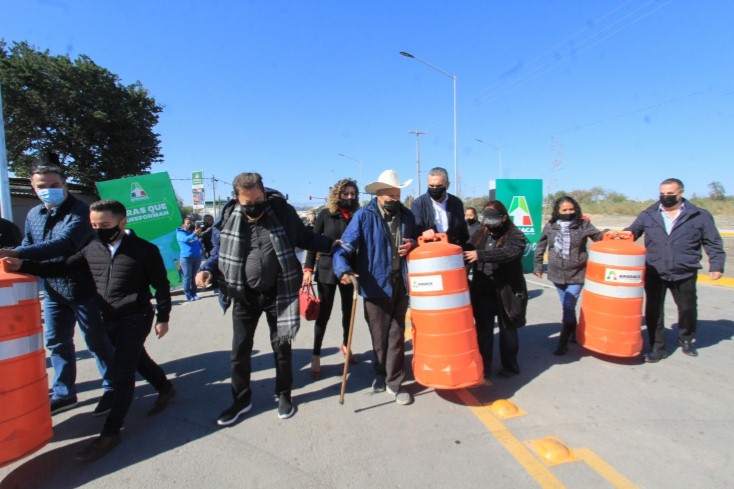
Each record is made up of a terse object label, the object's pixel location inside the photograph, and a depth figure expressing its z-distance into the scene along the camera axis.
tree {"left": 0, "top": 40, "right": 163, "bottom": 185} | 24.27
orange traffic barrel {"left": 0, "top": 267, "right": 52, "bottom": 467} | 2.38
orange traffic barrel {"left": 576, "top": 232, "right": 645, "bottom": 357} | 3.89
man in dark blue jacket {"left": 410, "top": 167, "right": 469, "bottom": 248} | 3.91
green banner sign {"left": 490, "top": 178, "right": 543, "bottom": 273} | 10.06
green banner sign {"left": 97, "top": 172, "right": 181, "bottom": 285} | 8.27
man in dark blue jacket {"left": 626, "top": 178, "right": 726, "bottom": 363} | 4.18
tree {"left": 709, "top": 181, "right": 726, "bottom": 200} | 35.41
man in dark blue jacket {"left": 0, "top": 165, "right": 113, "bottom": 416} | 3.28
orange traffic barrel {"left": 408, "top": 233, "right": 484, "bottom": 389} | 3.11
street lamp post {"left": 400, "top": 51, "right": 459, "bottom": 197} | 18.62
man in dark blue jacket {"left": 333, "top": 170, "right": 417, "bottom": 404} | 3.35
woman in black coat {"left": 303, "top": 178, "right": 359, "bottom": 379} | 4.03
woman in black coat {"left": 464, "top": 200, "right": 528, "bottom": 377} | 3.74
